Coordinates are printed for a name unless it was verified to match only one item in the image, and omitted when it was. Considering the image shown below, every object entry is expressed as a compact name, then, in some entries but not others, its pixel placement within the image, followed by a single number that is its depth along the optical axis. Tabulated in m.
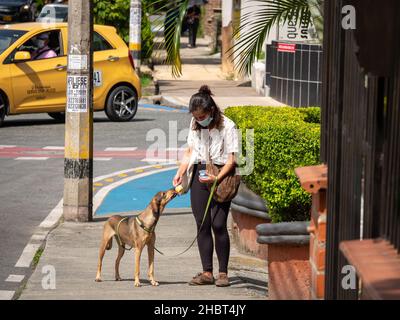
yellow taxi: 20.14
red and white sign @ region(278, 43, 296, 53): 23.98
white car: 35.72
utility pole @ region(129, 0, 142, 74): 27.14
